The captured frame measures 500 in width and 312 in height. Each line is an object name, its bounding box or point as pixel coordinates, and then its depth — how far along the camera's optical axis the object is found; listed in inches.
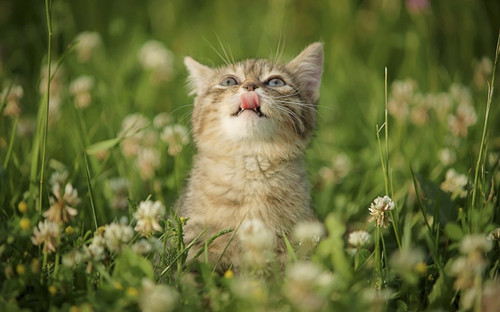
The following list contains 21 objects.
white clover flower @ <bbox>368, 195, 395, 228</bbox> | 89.1
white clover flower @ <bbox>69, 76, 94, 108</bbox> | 167.6
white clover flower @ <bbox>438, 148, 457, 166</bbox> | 141.1
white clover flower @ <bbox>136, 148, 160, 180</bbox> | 140.8
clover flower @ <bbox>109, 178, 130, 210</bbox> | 129.1
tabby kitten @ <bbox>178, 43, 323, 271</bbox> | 108.5
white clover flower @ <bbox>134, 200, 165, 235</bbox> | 84.2
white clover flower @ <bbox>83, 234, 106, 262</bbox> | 79.1
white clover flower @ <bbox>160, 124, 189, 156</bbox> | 129.3
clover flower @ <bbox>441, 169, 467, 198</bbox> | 118.1
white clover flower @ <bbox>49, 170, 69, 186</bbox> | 96.7
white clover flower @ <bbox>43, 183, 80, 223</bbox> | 83.2
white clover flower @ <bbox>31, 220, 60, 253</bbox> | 80.3
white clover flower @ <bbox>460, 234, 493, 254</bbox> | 74.5
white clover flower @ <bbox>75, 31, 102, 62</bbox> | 200.1
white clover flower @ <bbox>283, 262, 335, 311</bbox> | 65.0
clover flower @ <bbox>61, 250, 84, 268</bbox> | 78.9
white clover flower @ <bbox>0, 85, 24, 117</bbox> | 130.4
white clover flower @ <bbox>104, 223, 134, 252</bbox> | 81.2
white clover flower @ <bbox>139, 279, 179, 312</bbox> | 67.0
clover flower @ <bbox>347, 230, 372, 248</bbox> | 86.8
